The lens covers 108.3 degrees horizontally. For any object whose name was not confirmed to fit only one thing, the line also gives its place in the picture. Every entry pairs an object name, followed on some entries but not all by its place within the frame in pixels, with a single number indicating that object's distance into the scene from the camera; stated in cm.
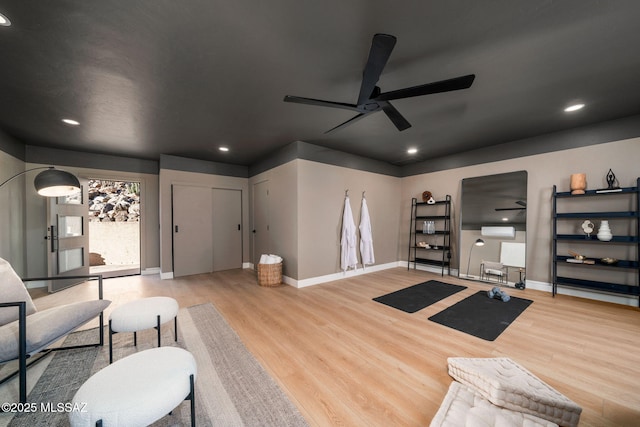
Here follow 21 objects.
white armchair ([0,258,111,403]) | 143
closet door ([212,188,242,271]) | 530
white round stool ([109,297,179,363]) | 186
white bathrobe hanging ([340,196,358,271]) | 445
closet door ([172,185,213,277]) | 477
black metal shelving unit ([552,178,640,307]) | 300
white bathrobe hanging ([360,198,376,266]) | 475
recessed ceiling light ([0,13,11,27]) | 146
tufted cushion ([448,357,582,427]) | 133
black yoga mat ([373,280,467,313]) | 315
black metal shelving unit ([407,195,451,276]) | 487
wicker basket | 402
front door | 394
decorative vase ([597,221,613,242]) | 312
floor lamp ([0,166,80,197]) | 216
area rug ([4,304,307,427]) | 138
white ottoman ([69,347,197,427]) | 93
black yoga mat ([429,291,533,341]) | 246
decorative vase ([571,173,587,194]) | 331
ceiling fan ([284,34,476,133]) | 148
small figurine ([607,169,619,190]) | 319
